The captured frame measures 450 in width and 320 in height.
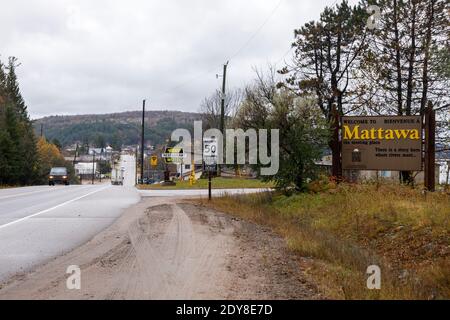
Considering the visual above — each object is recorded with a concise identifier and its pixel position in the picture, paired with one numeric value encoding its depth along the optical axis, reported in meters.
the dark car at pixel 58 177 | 53.59
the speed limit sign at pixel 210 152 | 22.64
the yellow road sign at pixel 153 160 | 49.95
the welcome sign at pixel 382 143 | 20.70
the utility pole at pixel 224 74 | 41.51
